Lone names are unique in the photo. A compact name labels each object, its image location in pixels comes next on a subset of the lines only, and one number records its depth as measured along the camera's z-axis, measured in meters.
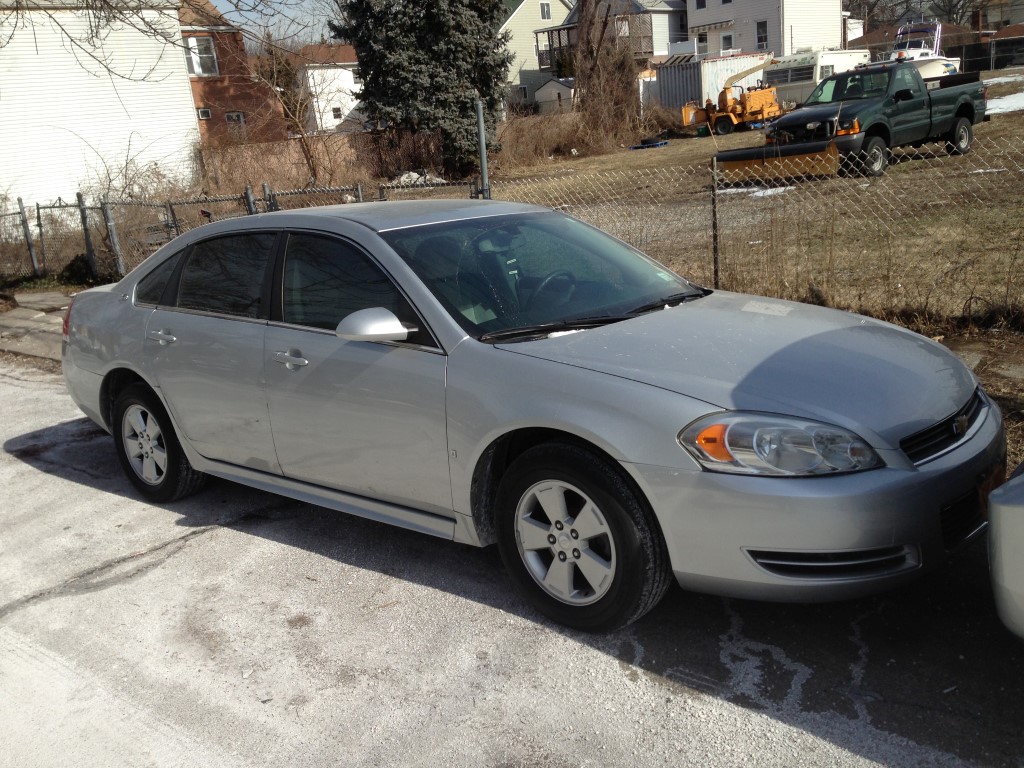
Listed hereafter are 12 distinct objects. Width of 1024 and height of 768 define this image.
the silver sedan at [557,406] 3.26
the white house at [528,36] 56.62
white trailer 38.56
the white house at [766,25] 52.06
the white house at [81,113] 27.66
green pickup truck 15.43
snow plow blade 14.95
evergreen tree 28.77
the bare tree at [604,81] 34.50
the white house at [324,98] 26.72
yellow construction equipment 32.44
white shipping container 39.31
